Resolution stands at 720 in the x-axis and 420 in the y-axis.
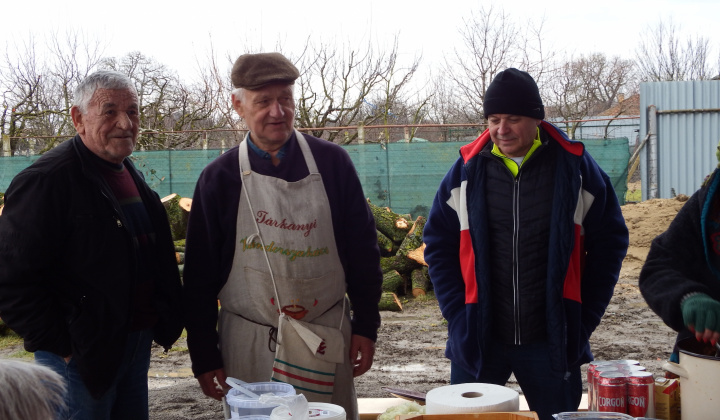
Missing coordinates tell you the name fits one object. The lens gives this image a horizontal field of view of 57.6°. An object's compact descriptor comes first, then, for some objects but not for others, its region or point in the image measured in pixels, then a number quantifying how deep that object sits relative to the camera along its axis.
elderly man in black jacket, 2.19
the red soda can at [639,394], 1.76
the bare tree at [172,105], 19.66
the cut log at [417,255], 8.44
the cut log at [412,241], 8.63
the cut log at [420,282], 8.46
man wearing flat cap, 2.43
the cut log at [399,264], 8.59
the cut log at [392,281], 8.39
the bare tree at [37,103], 15.68
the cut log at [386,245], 8.90
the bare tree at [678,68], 29.81
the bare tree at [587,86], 26.25
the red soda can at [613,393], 1.75
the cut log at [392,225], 9.16
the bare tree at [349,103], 17.91
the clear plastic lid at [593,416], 1.61
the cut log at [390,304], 7.99
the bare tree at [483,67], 21.31
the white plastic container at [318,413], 1.52
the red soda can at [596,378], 1.79
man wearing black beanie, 2.54
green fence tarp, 11.83
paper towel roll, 1.60
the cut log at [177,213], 9.16
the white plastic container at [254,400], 1.67
